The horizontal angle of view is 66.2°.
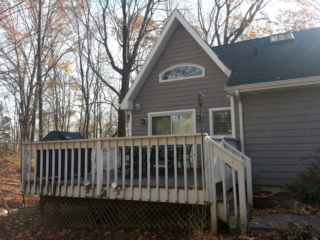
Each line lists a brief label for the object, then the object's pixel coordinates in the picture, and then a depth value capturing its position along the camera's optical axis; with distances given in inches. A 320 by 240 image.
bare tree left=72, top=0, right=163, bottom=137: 549.6
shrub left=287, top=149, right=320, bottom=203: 204.7
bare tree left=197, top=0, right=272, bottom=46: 638.5
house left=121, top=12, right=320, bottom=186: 248.1
